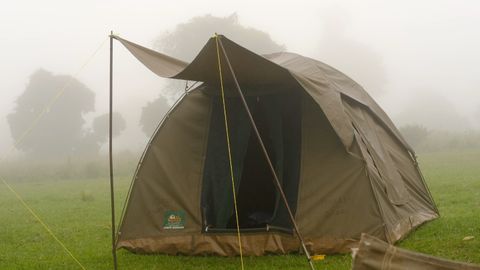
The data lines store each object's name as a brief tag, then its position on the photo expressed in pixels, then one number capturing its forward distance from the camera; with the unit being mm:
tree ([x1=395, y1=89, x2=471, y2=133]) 63300
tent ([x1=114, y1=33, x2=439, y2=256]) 6984
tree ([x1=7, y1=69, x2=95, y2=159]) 54812
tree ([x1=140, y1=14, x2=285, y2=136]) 50531
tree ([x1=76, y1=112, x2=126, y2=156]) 57219
